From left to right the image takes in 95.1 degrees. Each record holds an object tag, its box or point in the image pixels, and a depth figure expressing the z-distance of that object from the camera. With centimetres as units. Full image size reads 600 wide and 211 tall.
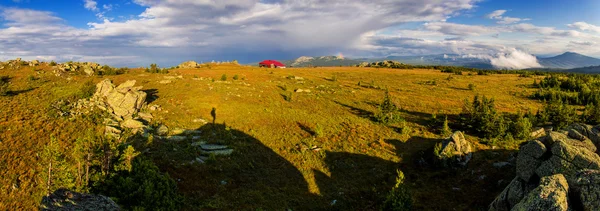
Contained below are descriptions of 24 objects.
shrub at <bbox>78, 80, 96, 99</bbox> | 2936
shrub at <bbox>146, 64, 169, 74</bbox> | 5811
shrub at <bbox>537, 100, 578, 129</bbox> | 2839
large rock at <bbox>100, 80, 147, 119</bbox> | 2784
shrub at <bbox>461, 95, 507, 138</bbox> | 2818
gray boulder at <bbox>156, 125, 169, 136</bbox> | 2514
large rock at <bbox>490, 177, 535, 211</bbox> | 1217
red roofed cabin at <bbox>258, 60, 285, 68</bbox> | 10889
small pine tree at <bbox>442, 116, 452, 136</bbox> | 3009
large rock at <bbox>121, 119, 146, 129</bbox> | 2483
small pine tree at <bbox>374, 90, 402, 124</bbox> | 3412
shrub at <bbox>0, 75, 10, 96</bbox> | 2931
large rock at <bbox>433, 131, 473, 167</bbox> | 2316
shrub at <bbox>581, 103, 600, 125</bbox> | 2923
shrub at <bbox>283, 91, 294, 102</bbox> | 4177
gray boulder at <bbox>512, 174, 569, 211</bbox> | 875
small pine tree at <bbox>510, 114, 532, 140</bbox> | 2756
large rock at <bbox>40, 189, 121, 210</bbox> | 1072
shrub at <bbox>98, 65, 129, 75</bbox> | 5100
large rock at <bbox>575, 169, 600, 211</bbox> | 880
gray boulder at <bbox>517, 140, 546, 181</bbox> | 1368
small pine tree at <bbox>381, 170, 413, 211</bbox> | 1530
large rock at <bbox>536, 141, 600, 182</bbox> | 1199
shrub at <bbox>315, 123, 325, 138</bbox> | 2969
